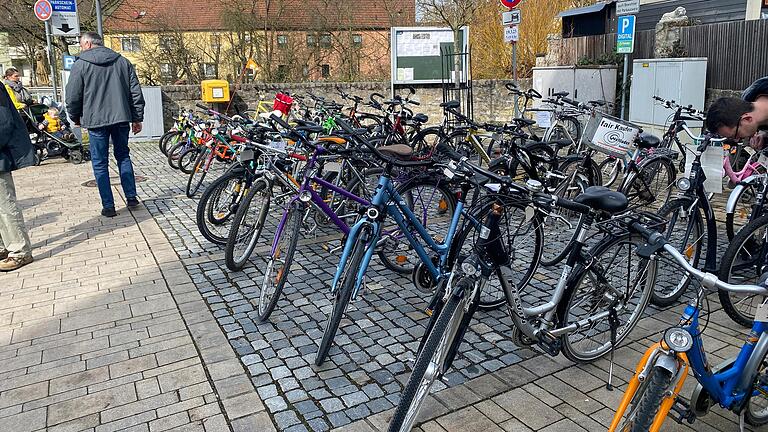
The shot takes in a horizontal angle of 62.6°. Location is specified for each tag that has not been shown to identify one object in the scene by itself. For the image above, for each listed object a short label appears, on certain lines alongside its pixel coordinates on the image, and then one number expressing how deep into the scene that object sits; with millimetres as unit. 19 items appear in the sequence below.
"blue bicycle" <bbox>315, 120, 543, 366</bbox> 3721
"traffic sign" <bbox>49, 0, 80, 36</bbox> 11727
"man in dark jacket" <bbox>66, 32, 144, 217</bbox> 7094
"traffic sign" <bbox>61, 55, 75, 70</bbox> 12130
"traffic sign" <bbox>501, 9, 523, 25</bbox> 9406
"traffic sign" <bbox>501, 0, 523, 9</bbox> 9375
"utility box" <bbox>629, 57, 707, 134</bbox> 10617
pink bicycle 4578
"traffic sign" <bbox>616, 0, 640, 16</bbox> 9844
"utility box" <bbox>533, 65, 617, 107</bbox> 13547
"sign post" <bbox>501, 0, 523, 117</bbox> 9398
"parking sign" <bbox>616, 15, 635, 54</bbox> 10148
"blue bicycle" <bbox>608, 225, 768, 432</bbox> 2281
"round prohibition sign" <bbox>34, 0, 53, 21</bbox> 11180
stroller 11156
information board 13914
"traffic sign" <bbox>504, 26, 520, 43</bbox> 9533
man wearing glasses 2840
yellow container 14406
